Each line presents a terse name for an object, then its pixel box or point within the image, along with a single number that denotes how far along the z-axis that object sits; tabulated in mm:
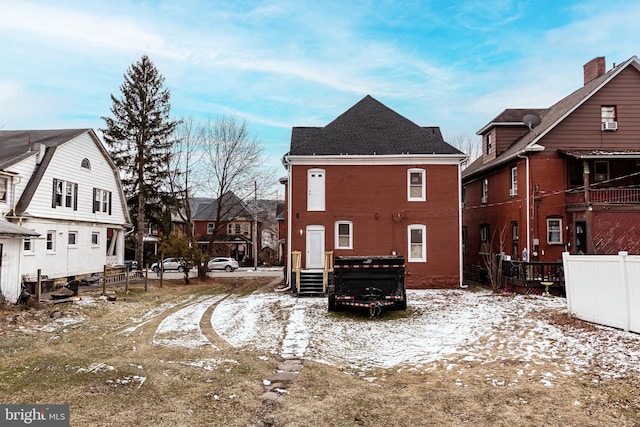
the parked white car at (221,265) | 37438
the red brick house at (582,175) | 18906
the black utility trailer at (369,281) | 13430
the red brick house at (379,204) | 21367
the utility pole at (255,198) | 31750
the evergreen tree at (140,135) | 32812
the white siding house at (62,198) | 18750
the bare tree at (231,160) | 29750
